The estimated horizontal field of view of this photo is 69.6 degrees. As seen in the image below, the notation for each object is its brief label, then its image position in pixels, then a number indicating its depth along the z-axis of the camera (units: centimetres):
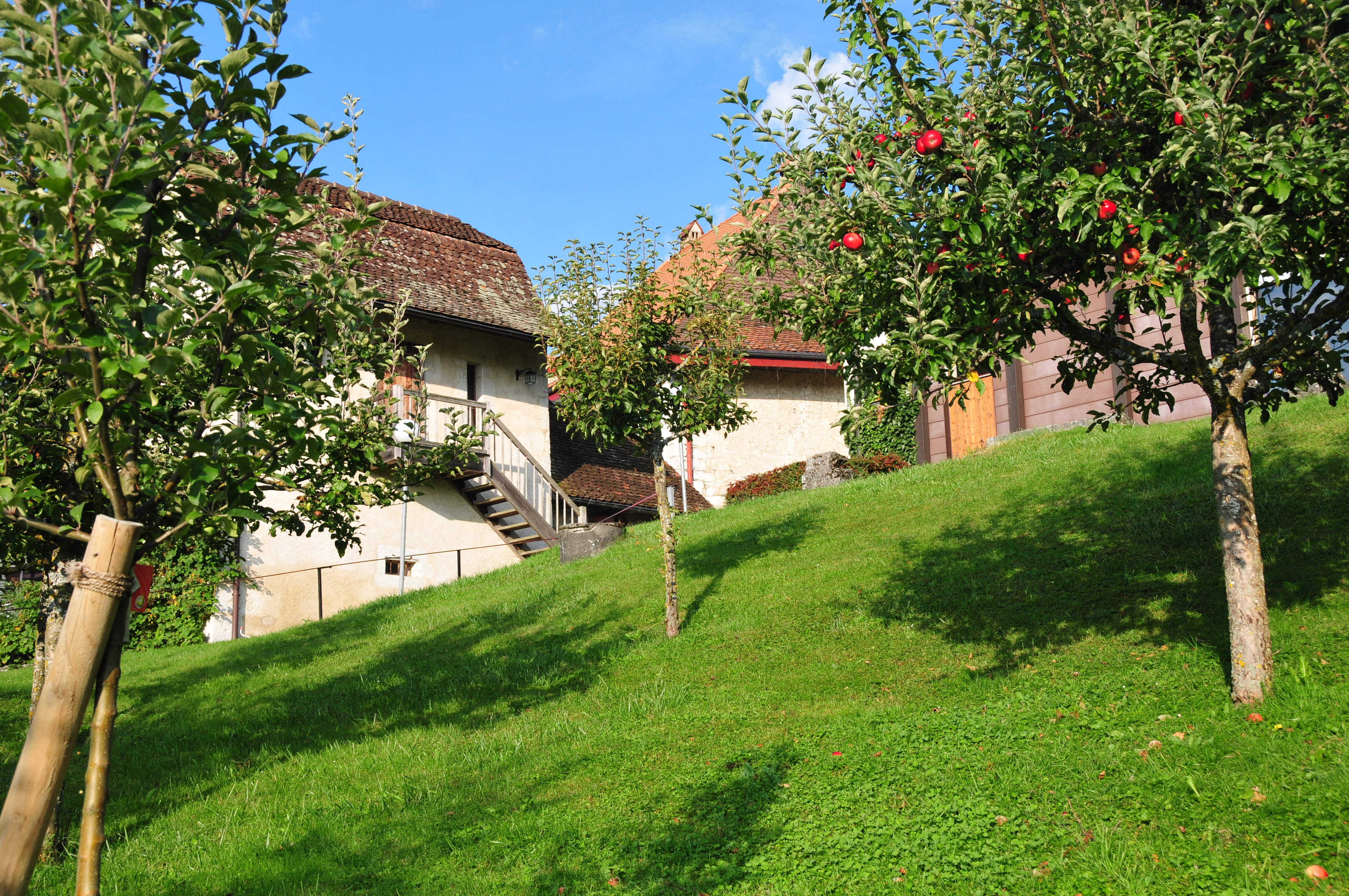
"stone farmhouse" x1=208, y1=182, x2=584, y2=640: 1880
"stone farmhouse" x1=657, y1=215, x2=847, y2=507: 2505
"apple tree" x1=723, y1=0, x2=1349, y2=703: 529
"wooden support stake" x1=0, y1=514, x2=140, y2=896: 288
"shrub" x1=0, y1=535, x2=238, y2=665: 1808
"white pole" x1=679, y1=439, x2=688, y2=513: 2183
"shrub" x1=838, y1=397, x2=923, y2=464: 2159
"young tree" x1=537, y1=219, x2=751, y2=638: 1098
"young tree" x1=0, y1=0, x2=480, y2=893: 307
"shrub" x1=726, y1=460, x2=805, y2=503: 2353
